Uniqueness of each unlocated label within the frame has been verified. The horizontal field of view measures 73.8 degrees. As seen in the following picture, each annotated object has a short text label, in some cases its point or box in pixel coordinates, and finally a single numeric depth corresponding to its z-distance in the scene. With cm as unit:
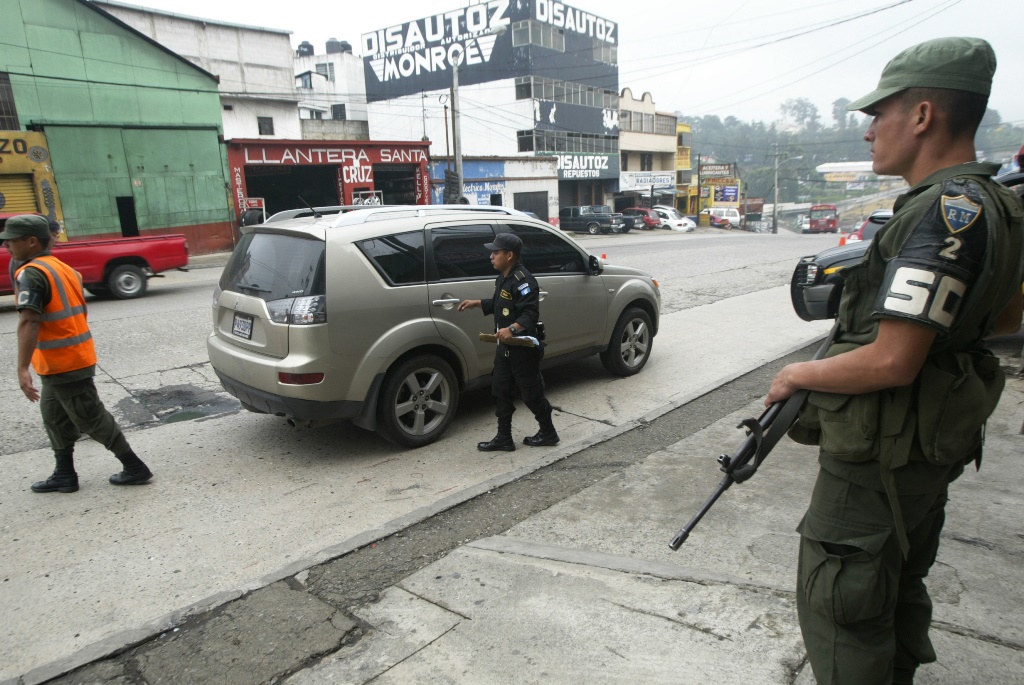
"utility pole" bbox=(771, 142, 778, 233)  5711
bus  5656
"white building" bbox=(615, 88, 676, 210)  5369
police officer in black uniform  472
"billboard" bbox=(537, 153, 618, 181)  4631
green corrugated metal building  2070
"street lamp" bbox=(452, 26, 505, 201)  2672
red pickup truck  1195
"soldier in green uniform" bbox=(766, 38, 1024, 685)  163
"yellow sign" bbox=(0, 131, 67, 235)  2016
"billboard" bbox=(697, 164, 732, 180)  6262
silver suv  456
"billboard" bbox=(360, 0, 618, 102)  4606
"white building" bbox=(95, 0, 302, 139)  3319
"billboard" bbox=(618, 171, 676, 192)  5267
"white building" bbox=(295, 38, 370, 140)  4956
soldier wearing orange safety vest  405
